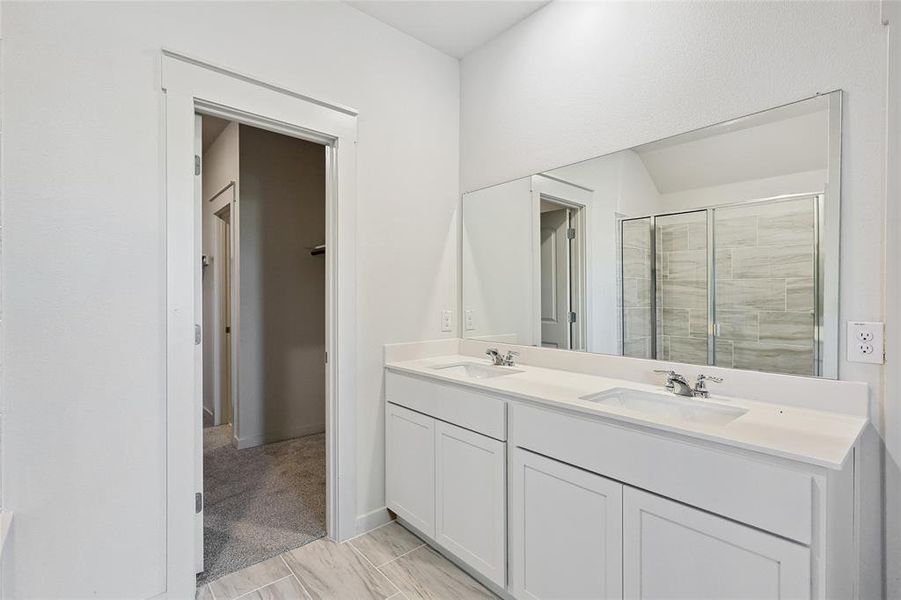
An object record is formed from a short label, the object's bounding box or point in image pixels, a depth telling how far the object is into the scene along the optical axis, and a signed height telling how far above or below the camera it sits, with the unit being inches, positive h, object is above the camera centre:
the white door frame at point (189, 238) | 66.7 +9.6
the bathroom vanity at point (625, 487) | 41.6 -23.3
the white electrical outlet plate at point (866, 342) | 51.7 -5.7
